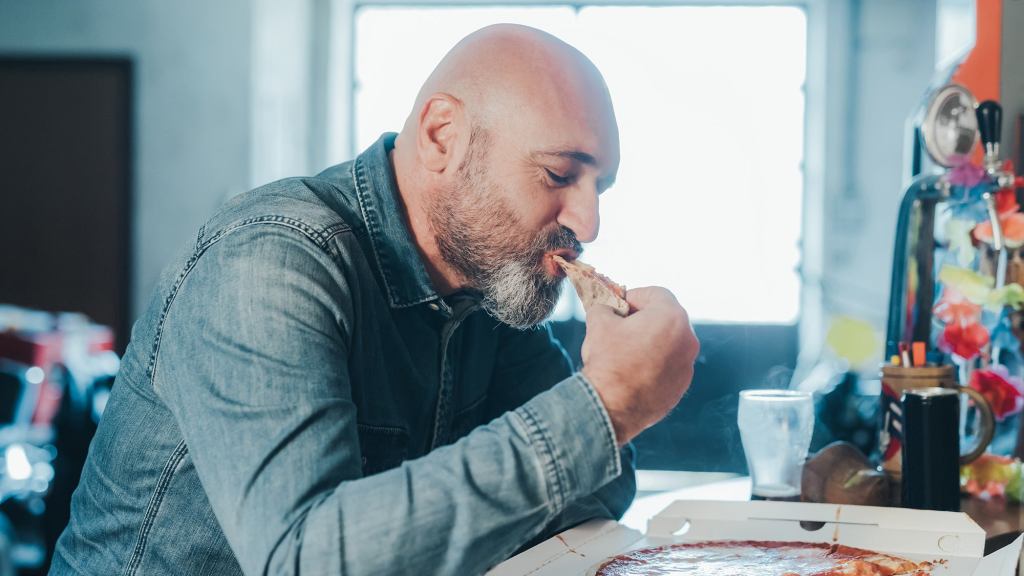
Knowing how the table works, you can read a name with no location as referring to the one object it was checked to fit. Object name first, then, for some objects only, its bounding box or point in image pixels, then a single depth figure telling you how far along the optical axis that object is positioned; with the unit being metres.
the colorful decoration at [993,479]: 1.23
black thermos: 1.11
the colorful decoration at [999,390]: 1.29
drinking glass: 1.20
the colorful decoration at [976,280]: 1.32
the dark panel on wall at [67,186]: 4.45
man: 0.73
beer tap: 1.31
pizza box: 0.90
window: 4.96
